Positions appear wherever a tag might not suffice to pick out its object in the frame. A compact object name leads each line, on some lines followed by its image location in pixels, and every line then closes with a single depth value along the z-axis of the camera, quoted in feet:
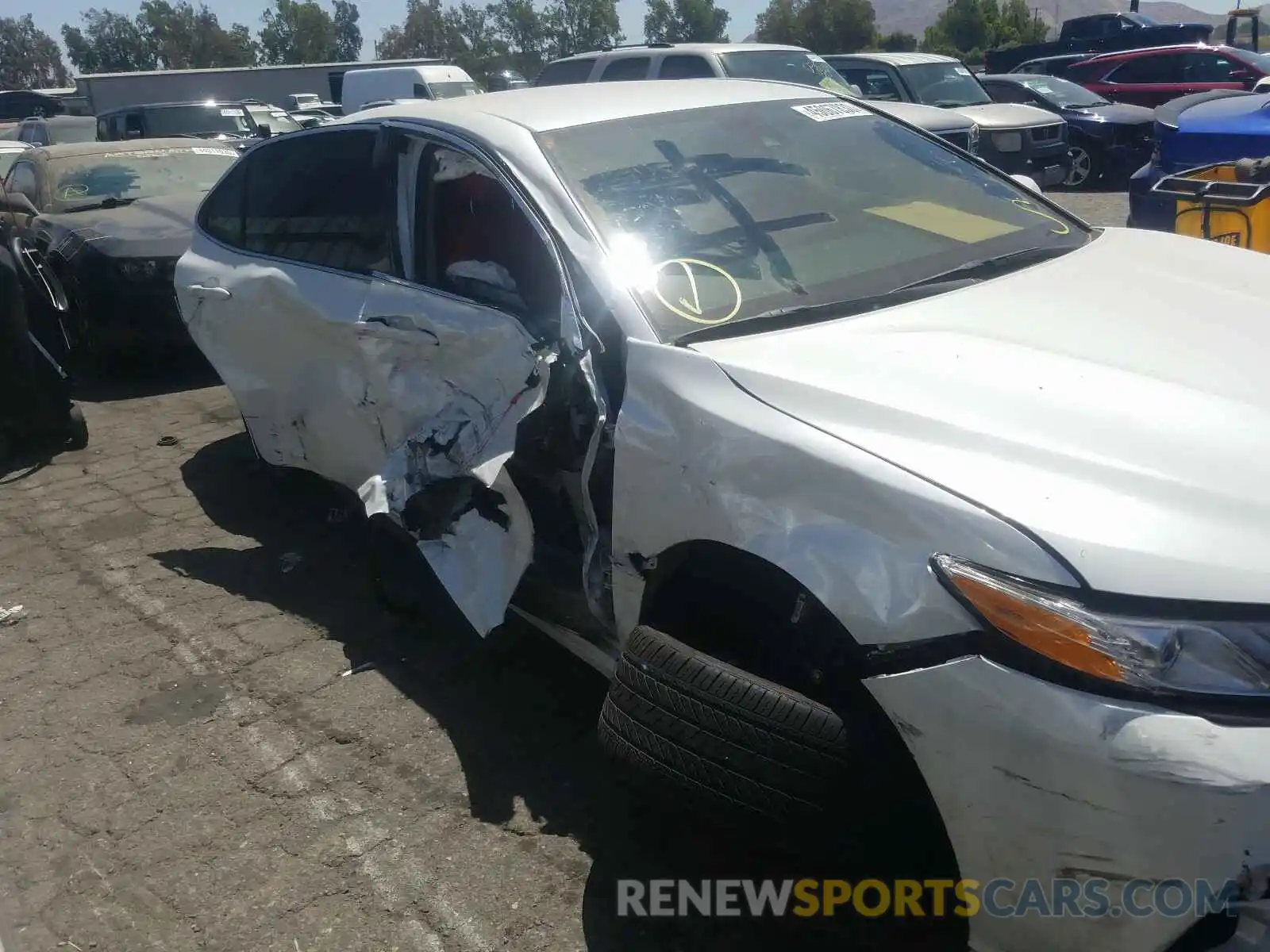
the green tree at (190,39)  242.58
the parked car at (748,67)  33.50
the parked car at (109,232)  22.70
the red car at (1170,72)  55.06
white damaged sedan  5.54
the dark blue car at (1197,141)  17.49
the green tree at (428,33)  264.52
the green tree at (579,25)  229.86
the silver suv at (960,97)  39.99
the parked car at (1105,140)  44.65
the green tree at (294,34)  255.29
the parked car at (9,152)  52.95
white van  65.51
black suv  48.14
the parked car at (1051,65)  65.36
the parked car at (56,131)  65.67
